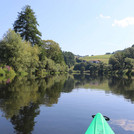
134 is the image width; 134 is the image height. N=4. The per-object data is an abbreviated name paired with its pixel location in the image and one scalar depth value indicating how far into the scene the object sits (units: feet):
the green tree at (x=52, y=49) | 246.88
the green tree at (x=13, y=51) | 139.13
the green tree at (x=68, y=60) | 611.47
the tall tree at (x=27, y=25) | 190.80
